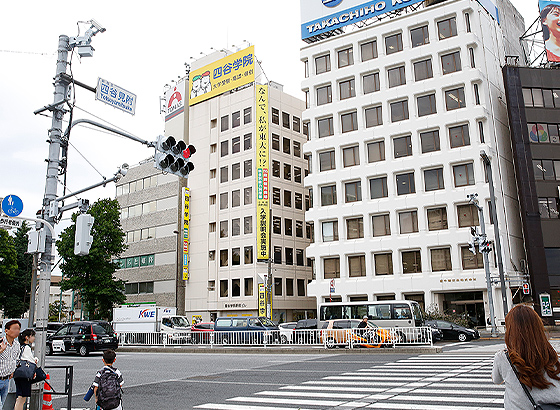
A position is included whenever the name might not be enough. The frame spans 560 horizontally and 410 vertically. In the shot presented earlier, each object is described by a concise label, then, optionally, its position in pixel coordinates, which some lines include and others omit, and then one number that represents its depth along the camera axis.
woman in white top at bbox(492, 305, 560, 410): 3.38
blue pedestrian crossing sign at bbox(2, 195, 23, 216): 9.12
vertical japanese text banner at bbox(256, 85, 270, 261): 50.12
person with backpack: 6.78
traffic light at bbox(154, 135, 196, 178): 10.54
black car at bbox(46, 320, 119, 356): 27.19
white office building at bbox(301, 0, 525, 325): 39.91
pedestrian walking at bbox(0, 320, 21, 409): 7.30
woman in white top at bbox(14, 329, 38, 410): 7.68
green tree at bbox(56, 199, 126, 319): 43.69
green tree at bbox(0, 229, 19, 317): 46.99
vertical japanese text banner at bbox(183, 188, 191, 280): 54.94
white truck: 37.72
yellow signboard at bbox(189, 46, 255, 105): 55.09
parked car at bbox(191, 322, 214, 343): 30.59
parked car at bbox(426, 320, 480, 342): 29.86
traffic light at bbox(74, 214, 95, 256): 9.53
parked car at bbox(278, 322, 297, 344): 26.53
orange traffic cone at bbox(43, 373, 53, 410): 9.30
